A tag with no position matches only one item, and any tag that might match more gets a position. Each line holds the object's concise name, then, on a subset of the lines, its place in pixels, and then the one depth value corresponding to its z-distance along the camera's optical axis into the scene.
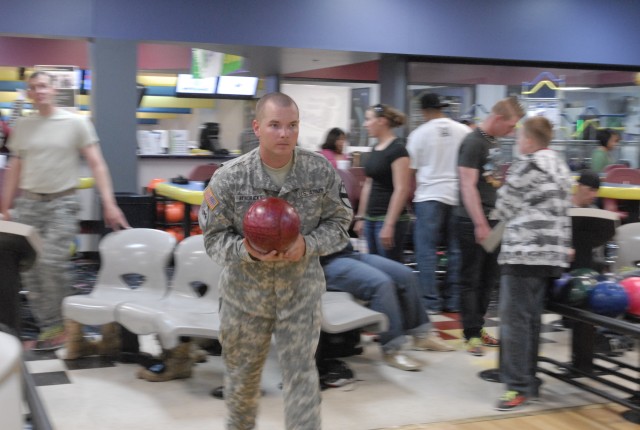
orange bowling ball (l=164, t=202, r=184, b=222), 8.64
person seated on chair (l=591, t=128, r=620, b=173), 9.32
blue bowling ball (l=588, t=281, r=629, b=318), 4.09
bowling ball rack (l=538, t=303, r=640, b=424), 3.94
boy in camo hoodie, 3.85
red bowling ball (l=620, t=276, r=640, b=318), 4.14
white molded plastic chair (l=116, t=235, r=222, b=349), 4.03
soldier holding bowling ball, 2.82
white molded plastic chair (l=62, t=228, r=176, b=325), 4.77
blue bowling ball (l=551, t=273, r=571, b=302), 4.26
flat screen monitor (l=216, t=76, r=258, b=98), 12.95
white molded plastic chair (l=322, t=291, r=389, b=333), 4.14
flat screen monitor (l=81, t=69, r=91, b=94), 12.33
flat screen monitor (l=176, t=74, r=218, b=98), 12.95
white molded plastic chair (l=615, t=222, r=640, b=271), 4.94
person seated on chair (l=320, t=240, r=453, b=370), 4.50
